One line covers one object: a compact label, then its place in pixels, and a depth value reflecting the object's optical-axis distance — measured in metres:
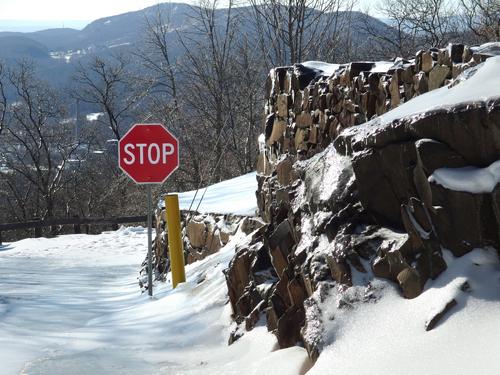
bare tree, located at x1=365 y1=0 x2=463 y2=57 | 22.64
